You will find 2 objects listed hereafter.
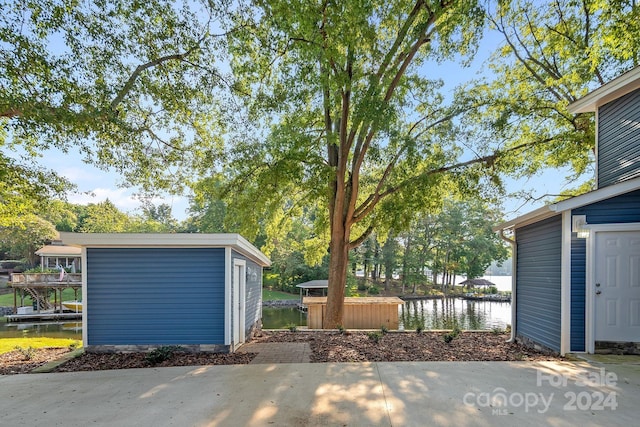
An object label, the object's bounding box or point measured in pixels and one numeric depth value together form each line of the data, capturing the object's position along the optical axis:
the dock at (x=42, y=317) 16.91
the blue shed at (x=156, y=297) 5.29
